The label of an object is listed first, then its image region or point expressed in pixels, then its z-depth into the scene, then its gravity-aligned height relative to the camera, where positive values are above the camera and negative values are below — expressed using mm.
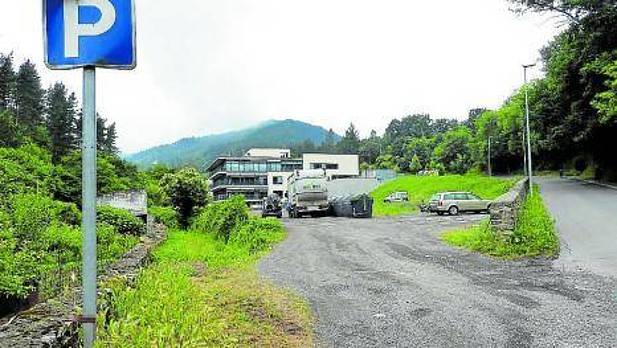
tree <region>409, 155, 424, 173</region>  90188 +1492
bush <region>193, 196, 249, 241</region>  22628 -1577
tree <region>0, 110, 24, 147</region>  37375 +3374
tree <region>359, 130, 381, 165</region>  115500 +5325
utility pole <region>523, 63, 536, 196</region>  29750 +3032
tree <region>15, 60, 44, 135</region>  60625 +9528
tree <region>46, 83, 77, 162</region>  54375 +6212
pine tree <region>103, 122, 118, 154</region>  79250 +5985
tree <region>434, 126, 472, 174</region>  74562 +2872
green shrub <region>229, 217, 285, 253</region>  17812 -1952
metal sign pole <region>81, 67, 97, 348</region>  2684 -99
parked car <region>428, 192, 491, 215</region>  32844 -1716
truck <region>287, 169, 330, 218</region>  35250 -1069
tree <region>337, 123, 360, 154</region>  131000 +7907
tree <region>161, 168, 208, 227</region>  31891 -764
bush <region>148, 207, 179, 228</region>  30259 -1991
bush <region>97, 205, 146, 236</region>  19434 -1396
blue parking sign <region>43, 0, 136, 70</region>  2689 +694
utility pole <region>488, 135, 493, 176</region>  60531 +1651
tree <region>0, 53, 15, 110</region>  55156 +9996
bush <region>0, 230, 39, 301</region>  6266 -1004
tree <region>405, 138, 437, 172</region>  91188 +3952
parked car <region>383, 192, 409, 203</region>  53072 -2103
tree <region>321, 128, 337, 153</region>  140500 +8342
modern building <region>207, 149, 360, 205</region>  89812 +896
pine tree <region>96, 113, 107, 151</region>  67250 +6231
